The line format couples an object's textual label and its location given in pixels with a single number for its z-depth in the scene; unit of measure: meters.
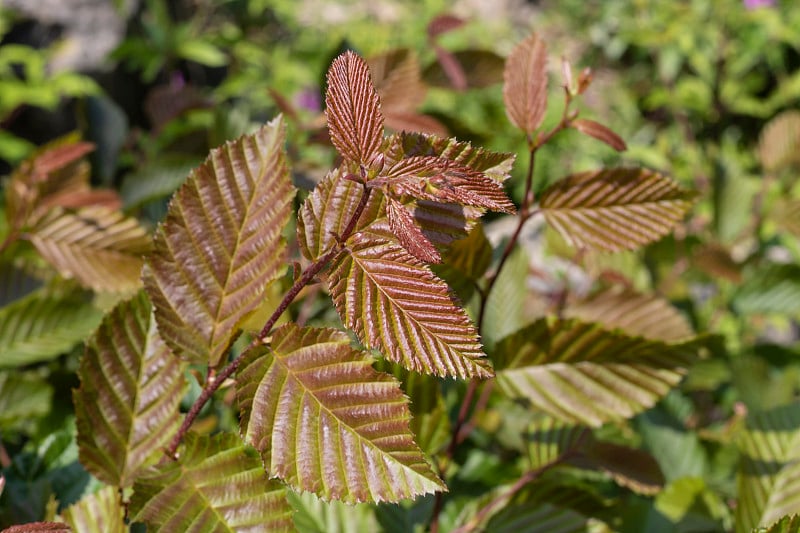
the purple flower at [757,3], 2.44
